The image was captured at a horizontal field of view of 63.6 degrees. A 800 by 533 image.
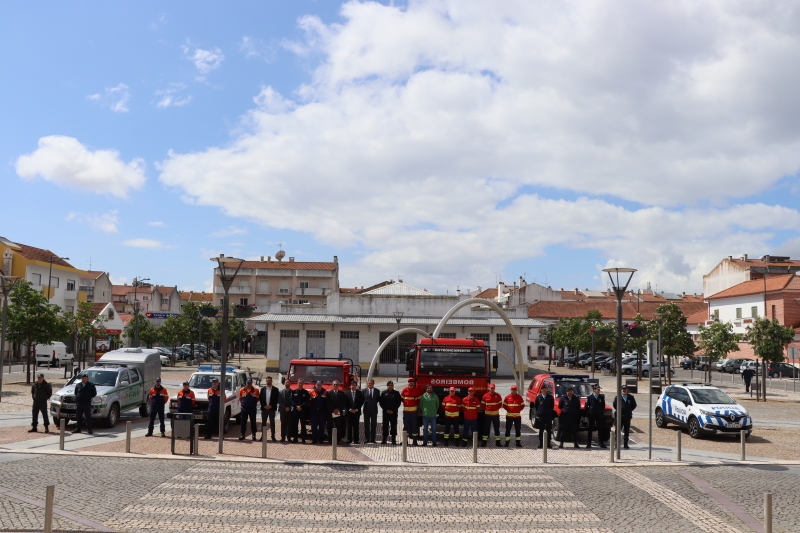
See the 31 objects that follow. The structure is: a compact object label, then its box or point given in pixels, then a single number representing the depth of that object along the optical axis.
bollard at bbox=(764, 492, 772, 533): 8.23
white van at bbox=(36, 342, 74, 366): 48.78
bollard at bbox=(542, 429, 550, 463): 14.42
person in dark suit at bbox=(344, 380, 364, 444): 16.72
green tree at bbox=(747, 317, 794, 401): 30.44
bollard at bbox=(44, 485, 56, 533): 7.52
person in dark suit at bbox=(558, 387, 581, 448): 16.91
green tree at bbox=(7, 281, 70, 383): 30.92
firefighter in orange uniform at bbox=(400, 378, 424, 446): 16.92
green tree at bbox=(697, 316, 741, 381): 35.03
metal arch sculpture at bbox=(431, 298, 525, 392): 31.31
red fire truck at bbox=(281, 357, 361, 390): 19.42
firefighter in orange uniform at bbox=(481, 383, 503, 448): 16.84
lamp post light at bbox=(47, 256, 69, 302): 61.86
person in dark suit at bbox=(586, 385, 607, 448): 17.09
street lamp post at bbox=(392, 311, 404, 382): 43.49
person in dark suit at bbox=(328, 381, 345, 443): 16.41
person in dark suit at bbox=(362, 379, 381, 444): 16.88
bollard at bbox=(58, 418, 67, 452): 14.50
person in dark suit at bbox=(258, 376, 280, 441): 17.05
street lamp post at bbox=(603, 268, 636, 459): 15.15
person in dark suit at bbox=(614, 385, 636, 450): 17.59
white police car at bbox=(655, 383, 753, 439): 18.41
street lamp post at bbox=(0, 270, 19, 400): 25.19
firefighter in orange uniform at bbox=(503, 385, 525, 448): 16.92
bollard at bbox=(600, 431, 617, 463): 14.51
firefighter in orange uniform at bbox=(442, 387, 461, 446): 16.75
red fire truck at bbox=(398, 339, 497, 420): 18.55
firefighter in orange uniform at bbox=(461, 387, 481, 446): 16.45
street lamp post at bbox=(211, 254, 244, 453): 14.98
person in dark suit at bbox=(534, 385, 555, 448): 16.62
